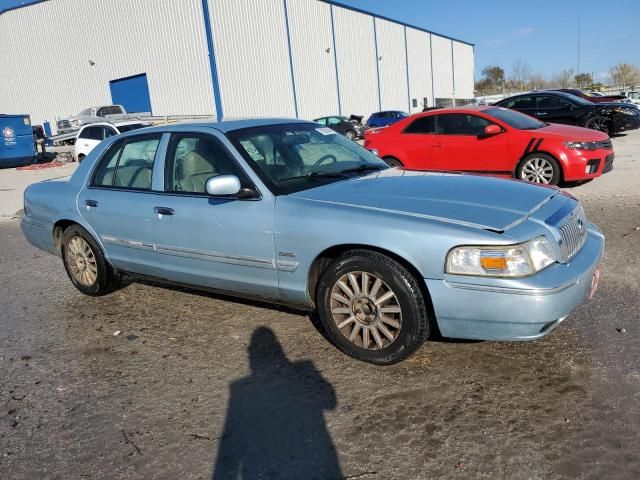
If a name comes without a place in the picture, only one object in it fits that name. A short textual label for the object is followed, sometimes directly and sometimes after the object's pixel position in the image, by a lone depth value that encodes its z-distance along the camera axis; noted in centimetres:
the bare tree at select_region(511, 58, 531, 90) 8681
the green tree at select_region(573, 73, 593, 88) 7750
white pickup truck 2540
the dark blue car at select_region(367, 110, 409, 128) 3252
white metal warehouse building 2927
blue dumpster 2303
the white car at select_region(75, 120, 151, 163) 1698
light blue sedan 295
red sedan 845
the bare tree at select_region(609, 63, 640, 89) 7031
